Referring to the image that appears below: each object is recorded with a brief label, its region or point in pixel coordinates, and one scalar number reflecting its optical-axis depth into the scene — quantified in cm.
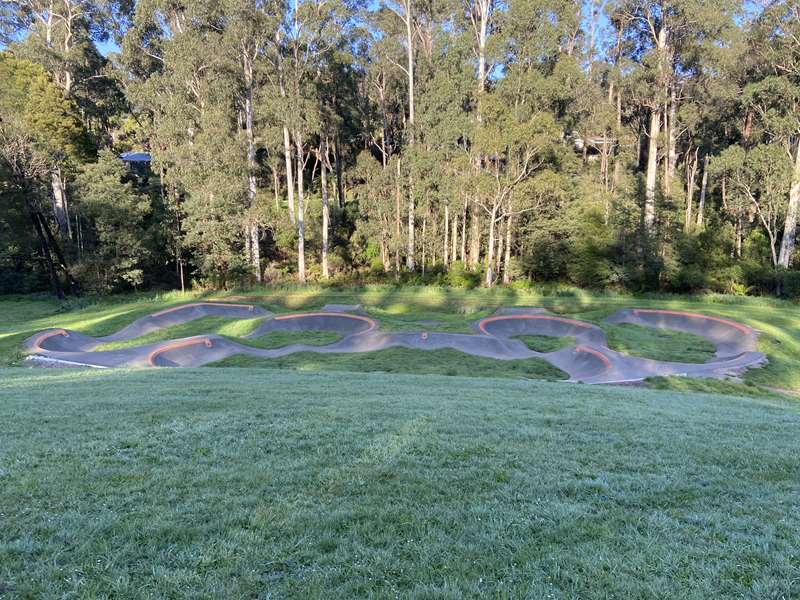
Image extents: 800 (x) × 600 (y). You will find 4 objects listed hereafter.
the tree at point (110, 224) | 2775
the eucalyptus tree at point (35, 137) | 2592
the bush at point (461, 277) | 2908
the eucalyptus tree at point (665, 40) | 2631
